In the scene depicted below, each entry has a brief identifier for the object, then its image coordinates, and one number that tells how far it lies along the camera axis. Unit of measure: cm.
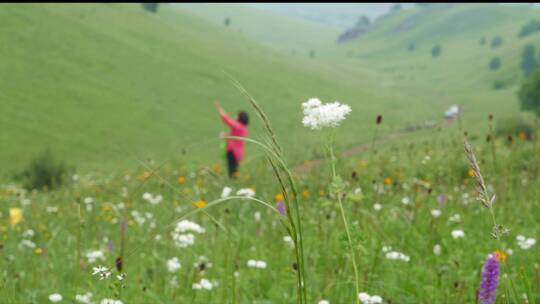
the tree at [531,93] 4959
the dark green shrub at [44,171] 1994
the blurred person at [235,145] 1542
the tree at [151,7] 7671
